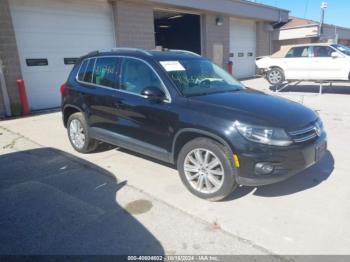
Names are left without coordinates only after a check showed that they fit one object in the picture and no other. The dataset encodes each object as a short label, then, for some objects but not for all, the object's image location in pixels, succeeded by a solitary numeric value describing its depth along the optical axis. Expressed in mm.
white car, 11164
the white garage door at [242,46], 17780
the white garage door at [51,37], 8992
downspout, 8477
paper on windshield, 3933
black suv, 3117
